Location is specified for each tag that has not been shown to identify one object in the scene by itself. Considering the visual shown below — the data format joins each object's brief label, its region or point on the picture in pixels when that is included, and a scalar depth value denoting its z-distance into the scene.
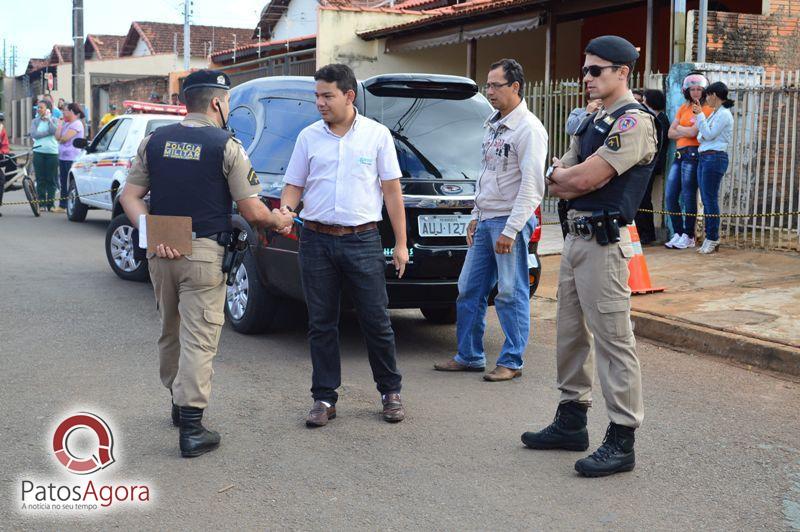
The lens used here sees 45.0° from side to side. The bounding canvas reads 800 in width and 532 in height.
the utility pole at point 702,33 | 12.05
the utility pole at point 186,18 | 35.38
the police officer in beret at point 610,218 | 4.44
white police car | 13.77
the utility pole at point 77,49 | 23.84
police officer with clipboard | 4.71
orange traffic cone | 8.59
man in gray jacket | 5.96
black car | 6.50
